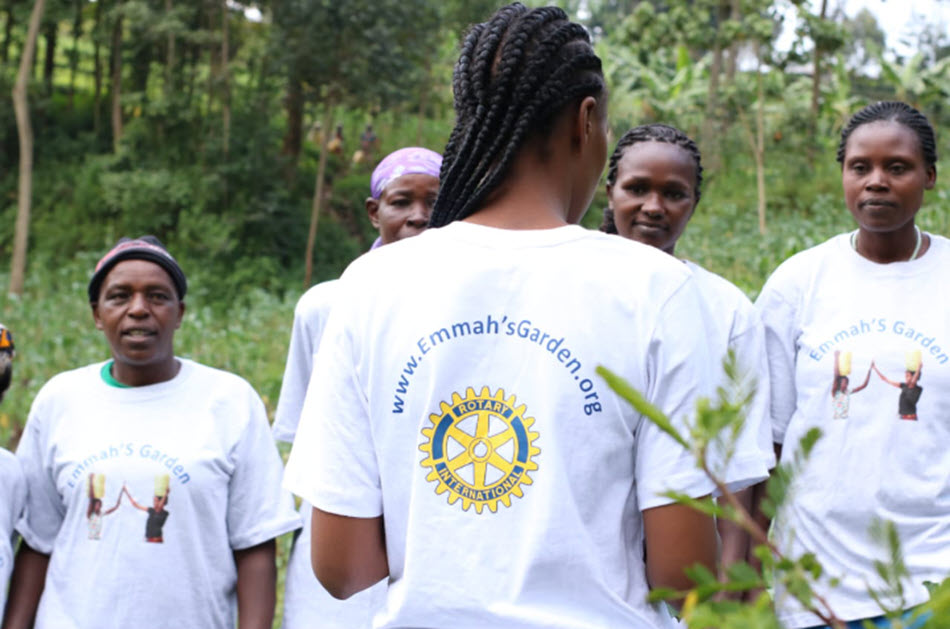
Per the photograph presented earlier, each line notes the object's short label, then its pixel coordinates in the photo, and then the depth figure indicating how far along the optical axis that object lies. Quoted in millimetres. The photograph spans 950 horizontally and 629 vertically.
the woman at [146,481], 2725
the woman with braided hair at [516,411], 1436
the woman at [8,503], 2795
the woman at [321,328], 3064
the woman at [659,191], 2824
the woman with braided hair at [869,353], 2582
